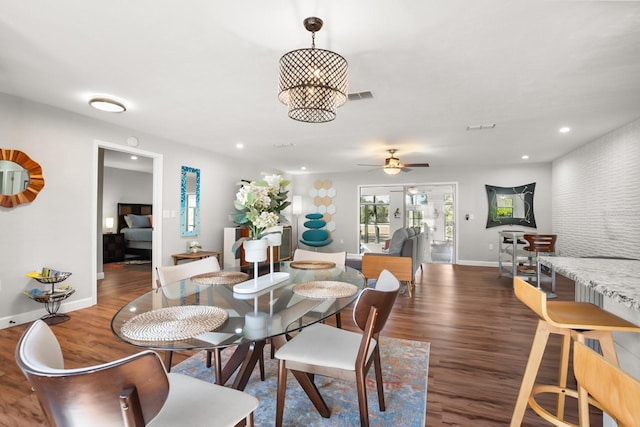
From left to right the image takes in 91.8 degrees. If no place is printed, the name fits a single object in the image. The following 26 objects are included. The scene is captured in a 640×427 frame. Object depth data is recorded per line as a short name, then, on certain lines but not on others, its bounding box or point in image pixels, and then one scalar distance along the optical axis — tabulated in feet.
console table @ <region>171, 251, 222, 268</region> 15.47
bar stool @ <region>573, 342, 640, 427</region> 2.06
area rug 5.59
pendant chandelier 6.16
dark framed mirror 22.18
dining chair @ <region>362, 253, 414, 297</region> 14.11
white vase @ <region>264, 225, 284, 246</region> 6.15
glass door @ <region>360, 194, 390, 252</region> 26.63
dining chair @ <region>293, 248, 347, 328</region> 9.52
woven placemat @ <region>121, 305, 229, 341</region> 3.74
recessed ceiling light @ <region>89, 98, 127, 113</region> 10.21
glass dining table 3.76
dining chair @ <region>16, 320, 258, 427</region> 2.27
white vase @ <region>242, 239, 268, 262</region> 5.77
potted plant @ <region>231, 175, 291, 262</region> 5.86
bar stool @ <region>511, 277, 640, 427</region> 4.02
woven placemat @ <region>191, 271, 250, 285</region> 6.51
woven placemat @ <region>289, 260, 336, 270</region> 8.41
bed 23.94
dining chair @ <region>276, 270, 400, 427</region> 4.64
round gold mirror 9.93
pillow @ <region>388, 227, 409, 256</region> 14.69
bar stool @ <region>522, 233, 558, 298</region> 15.76
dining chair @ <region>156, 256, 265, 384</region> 5.87
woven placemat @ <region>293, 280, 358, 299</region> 5.62
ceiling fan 17.19
